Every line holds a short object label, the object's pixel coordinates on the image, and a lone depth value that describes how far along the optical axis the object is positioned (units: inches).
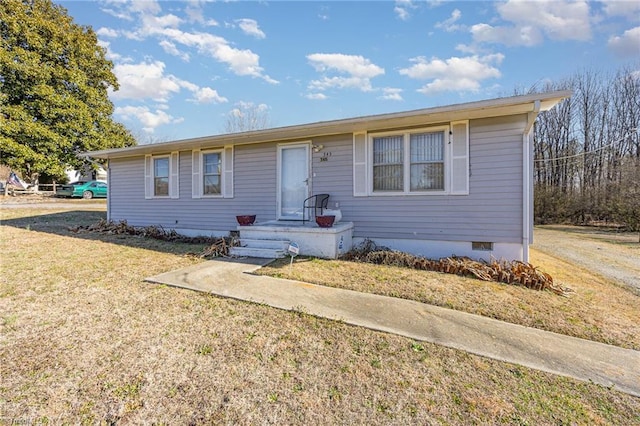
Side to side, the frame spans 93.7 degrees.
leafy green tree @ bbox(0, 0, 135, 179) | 615.2
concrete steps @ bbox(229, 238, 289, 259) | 229.3
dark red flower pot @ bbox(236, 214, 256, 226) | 260.7
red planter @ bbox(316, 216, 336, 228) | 229.5
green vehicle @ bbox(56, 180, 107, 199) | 769.6
